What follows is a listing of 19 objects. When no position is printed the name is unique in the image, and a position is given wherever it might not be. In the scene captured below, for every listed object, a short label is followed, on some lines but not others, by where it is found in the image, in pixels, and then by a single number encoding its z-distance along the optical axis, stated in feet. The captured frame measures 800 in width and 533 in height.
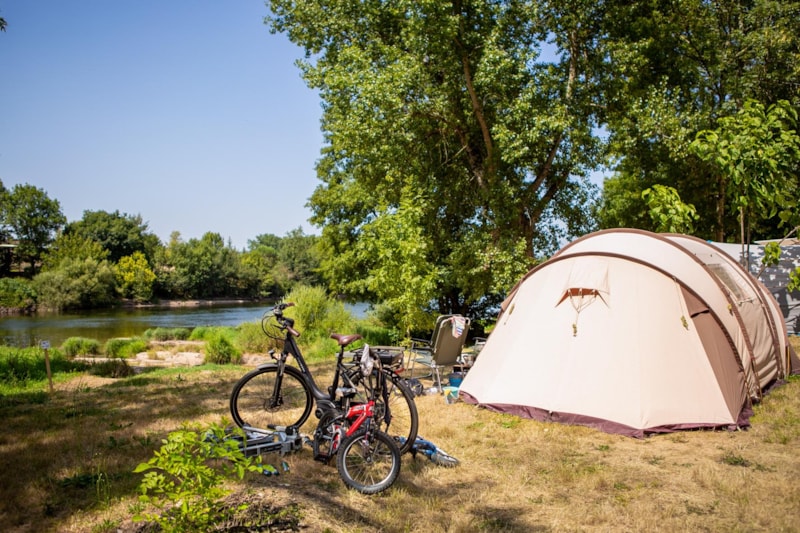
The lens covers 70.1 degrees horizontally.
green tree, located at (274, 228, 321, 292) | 218.59
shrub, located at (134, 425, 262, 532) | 9.11
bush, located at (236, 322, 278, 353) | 51.90
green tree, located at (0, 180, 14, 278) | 177.88
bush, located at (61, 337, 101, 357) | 54.09
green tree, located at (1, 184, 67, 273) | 185.77
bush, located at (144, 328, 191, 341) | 77.71
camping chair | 24.82
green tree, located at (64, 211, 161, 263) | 195.31
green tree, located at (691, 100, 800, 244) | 24.93
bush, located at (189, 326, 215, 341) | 76.13
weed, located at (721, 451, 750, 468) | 15.14
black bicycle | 14.57
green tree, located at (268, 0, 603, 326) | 36.24
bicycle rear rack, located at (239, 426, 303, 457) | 14.66
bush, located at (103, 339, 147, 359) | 57.36
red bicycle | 12.94
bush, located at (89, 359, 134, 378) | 36.78
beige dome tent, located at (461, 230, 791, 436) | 18.71
